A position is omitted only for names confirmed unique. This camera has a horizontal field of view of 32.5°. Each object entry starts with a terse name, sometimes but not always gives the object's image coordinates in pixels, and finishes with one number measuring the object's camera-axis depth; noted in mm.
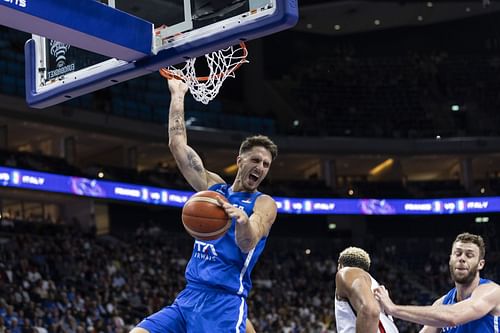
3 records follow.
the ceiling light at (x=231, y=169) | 31400
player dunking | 4883
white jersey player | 5422
